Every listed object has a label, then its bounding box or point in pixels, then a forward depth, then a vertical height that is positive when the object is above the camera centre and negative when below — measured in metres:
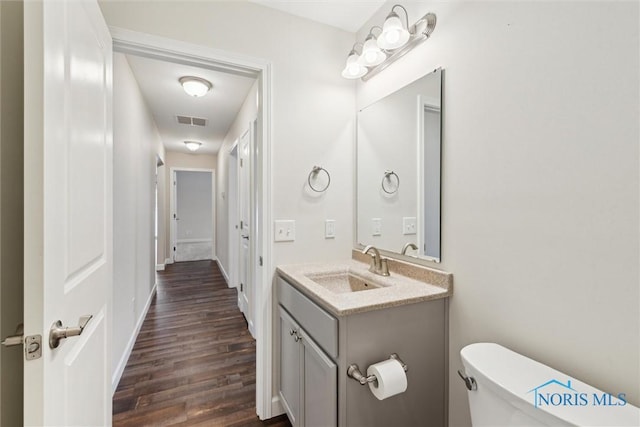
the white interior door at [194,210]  8.09 +0.05
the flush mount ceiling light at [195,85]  2.51 +1.15
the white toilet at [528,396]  0.67 -0.48
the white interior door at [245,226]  2.79 -0.16
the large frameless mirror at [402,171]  1.35 +0.24
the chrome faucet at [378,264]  1.51 -0.28
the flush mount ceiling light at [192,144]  4.88 +1.20
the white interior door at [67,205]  0.66 +0.02
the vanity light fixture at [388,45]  1.33 +0.87
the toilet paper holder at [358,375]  1.01 -0.60
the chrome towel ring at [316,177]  1.75 +0.22
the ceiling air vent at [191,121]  3.70 +1.24
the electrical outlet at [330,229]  1.80 -0.11
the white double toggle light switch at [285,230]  1.65 -0.11
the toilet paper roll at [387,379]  0.98 -0.59
